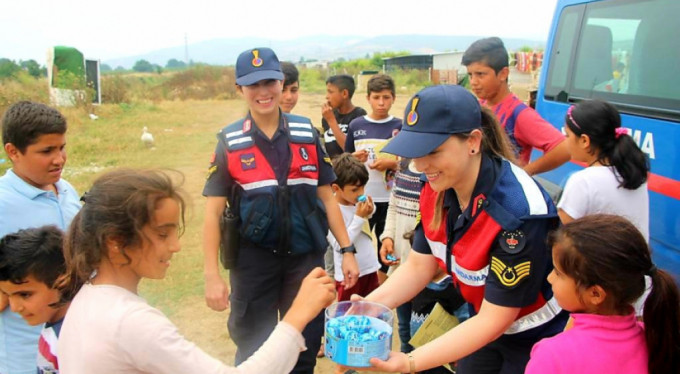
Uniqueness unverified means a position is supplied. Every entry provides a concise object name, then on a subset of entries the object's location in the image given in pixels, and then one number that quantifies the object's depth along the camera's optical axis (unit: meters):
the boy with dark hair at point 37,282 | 1.96
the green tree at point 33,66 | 33.87
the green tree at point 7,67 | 21.90
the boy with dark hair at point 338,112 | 4.59
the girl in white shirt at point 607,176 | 2.60
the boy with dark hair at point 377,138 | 4.10
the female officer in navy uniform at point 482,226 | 1.74
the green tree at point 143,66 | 107.01
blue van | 3.00
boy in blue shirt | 2.31
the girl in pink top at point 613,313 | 1.52
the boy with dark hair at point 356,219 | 3.56
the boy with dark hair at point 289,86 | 3.88
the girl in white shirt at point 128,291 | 1.38
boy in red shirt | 3.32
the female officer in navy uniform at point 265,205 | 2.71
